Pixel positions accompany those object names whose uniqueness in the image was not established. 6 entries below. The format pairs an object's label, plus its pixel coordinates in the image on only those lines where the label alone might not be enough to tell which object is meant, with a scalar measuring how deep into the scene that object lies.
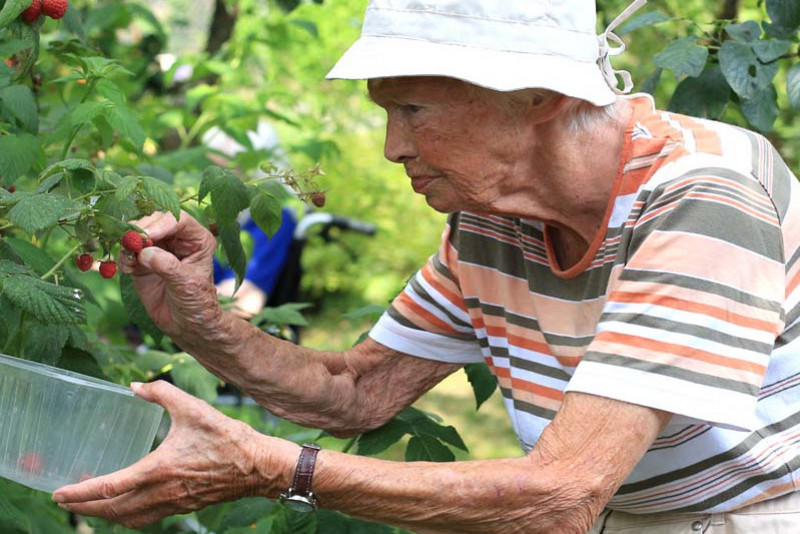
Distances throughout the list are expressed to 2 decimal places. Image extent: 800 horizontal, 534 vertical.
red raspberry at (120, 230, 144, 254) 2.09
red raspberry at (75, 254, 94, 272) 2.10
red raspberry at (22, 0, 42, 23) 2.07
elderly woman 1.87
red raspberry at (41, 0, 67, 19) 2.08
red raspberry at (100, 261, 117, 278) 2.10
